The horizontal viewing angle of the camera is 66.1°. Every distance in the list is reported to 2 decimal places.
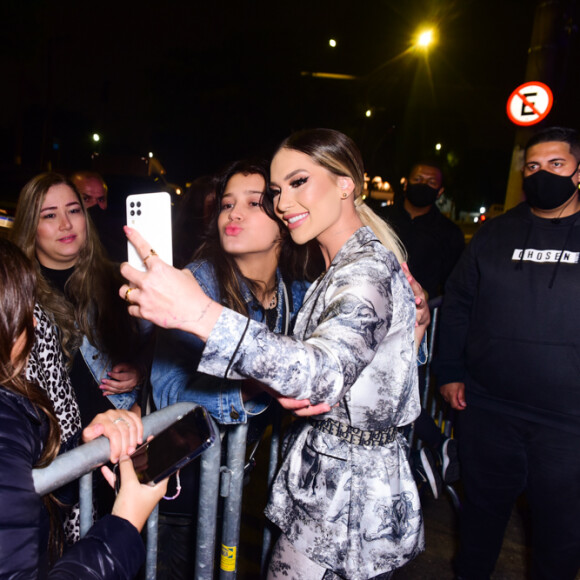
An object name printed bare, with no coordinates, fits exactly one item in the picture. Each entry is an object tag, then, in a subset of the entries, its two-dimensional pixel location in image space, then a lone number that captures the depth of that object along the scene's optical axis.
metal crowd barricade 1.22
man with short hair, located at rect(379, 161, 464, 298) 4.38
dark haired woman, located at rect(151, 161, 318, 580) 1.91
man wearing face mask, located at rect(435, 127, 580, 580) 2.37
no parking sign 4.93
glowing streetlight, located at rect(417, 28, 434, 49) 12.73
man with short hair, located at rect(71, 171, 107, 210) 5.17
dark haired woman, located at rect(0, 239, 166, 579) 1.06
